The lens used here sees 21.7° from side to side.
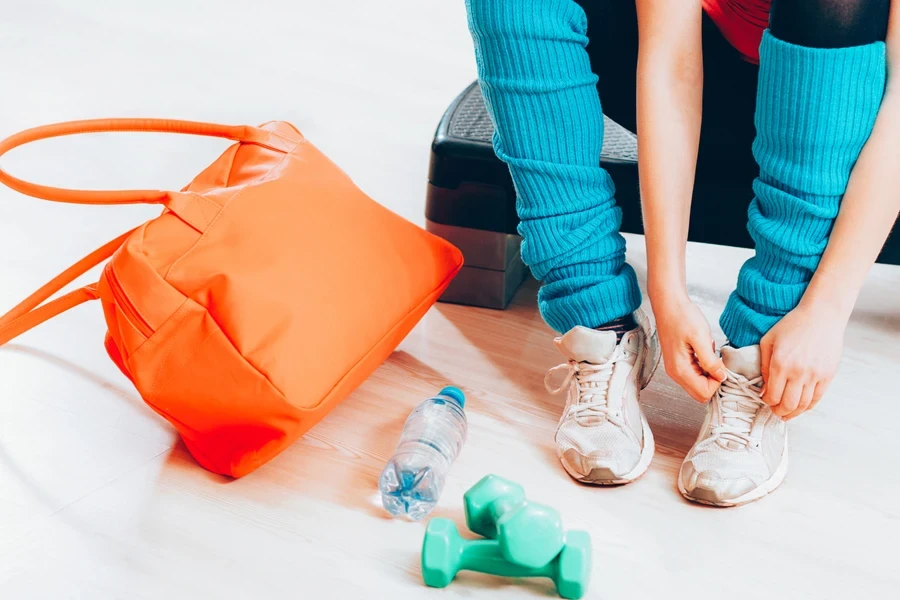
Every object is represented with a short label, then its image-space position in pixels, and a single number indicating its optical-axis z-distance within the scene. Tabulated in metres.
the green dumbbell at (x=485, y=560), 2.36
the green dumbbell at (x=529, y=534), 2.34
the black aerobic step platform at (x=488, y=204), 2.74
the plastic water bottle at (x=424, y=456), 2.49
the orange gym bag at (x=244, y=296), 2.46
